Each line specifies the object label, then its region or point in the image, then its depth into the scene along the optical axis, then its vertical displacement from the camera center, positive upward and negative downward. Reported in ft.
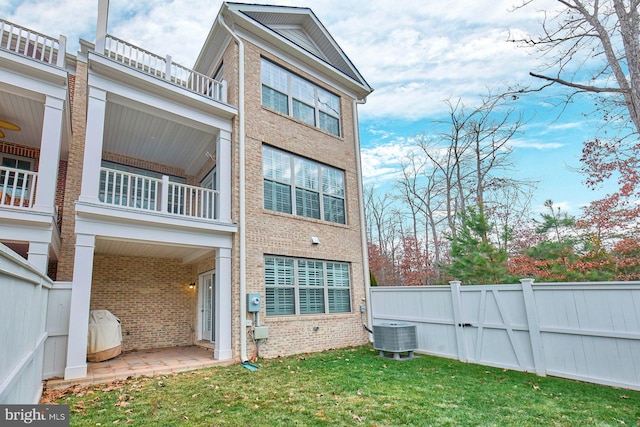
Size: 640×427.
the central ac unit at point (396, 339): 26.43 -4.43
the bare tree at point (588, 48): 22.57 +15.09
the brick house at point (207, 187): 21.94 +8.30
